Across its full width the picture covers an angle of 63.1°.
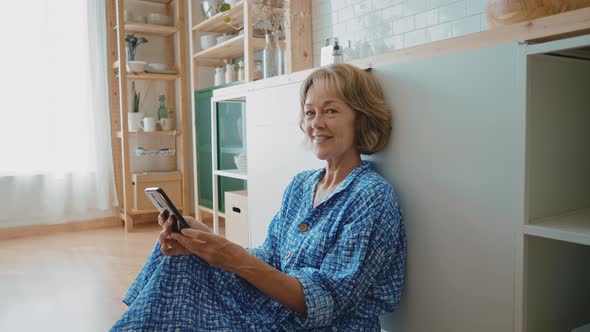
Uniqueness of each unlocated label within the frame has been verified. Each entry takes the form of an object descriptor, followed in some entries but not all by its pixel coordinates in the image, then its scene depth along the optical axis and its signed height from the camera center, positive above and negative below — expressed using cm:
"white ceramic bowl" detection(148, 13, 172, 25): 418 +100
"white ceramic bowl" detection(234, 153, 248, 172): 297 -19
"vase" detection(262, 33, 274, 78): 245 +36
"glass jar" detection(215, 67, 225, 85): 386 +46
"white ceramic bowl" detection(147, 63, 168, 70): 416 +59
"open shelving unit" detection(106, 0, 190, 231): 406 +13
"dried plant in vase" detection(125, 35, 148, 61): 408 +76
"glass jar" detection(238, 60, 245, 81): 359 +46
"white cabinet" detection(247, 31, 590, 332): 99 -13
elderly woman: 108 -30
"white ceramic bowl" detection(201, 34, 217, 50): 386 +74
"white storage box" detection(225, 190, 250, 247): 274 -50
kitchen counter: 89 +19
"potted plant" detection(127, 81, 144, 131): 415 +16
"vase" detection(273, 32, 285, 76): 244 +36
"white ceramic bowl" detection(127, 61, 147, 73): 400 +57
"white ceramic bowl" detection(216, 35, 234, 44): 364 +72
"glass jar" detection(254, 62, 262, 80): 326 +39
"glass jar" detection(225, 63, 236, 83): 368 +46
